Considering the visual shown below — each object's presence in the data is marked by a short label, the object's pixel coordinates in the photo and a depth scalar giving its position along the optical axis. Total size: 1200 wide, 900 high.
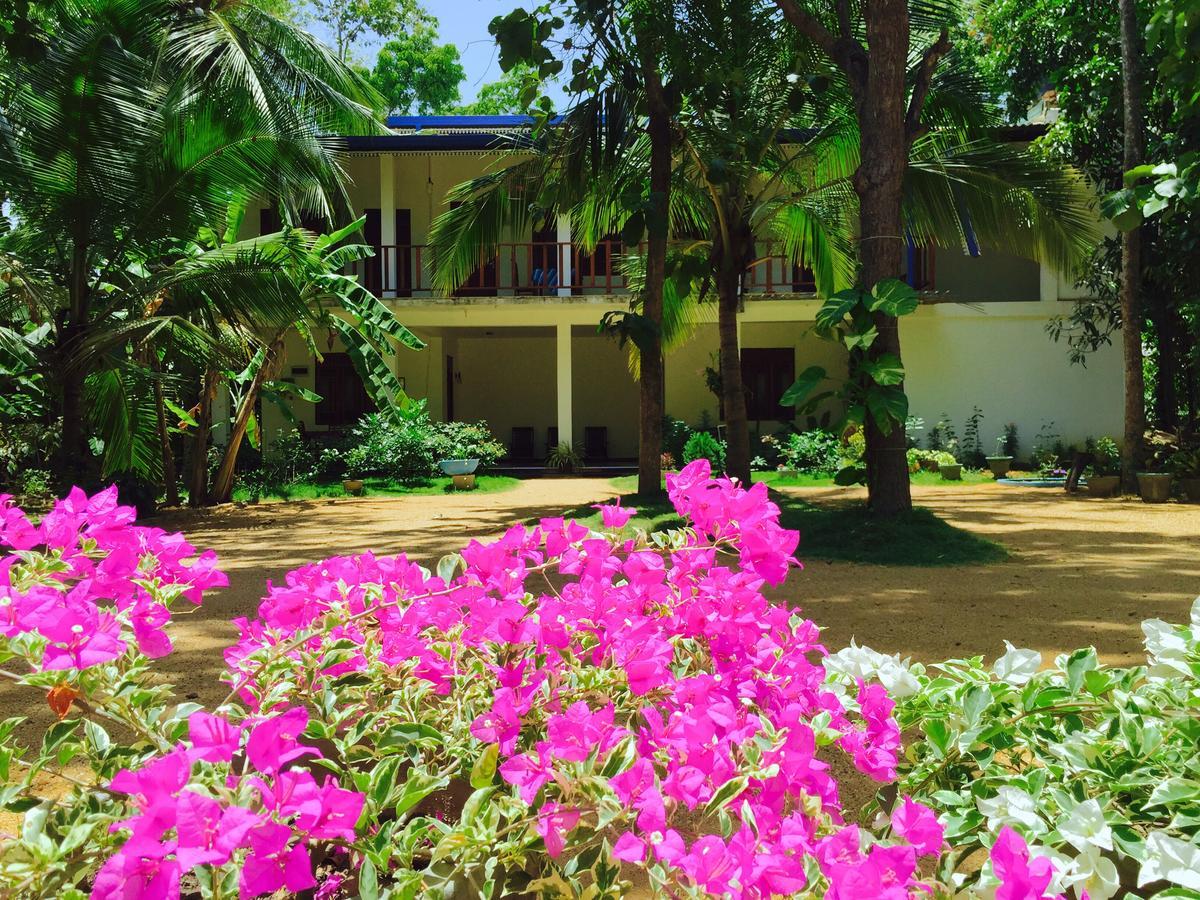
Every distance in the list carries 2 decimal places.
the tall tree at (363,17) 28.14
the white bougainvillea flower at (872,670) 1.71
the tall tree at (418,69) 29.52
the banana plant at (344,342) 10.90
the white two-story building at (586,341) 16.25
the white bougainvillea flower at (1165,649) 1.61
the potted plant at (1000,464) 15.53
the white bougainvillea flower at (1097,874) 1.12
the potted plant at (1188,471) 11.59
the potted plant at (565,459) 16.89
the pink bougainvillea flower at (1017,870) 0.95
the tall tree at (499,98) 27.24
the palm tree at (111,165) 7.68
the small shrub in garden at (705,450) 14.01
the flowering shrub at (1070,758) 1.16
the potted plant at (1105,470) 12.40
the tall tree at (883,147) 7.90
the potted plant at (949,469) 14.94
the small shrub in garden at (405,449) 15.29
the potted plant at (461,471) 14.57
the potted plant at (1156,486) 11.46
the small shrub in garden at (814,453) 15.29
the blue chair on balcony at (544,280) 16.16
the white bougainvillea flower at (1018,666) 1.65
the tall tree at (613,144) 8.53
